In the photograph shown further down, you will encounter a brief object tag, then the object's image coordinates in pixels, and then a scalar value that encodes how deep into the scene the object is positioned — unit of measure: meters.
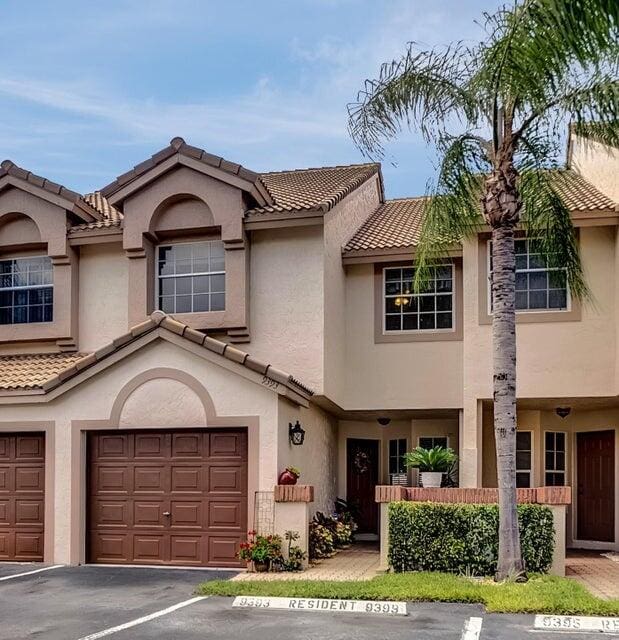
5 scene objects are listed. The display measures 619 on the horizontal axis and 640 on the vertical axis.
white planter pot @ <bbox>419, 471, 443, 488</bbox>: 15.60
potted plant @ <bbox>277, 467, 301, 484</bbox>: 14.45
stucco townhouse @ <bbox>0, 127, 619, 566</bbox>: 15.02
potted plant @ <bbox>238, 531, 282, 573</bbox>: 13.94
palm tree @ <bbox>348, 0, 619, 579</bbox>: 11.73
